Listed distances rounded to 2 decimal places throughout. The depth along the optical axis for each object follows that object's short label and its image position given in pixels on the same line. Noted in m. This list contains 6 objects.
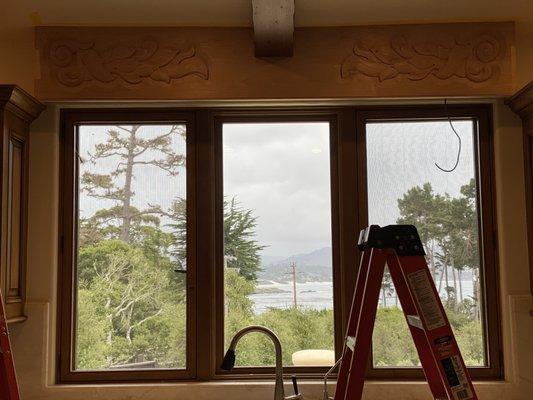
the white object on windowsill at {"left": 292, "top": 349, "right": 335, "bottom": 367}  2.71
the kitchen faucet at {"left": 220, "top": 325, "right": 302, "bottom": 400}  2.39
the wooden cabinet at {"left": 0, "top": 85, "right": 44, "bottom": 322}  2.42
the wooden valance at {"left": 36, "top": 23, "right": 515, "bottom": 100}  2.66
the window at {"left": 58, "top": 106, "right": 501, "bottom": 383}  2.71
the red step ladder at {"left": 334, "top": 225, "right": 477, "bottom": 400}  1.72
